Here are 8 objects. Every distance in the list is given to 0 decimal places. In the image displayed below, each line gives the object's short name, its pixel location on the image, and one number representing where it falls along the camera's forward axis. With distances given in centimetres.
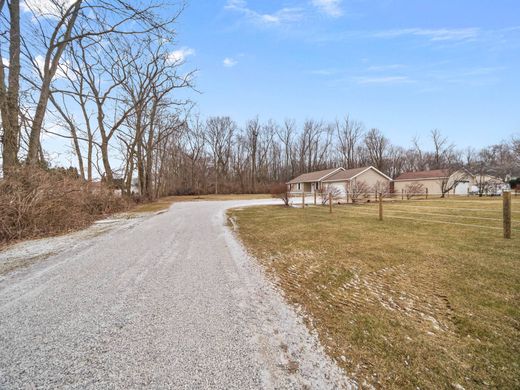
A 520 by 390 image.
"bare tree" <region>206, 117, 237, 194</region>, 4650
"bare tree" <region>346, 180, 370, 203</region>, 1956
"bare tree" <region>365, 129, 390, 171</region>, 4727
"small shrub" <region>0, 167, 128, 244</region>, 630
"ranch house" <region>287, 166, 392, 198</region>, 2775
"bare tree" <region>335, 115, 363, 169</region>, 4799
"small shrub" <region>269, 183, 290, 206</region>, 1754
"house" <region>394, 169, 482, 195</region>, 3156
